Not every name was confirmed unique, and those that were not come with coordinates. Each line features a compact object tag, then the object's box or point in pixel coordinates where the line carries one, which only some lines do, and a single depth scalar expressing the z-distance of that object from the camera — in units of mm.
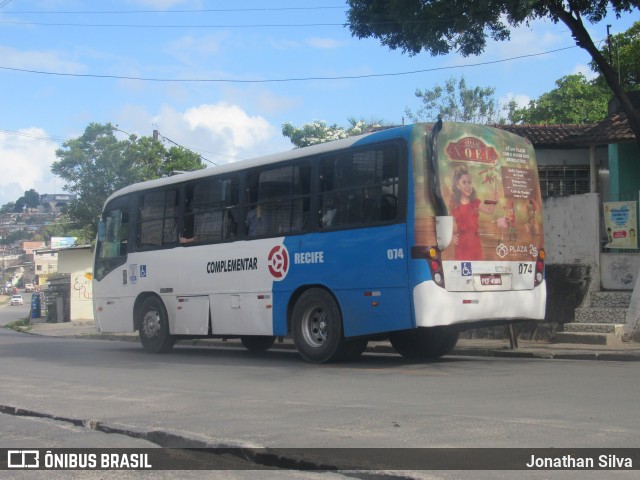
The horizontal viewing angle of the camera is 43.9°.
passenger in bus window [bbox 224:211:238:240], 13773
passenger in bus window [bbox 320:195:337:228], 11938
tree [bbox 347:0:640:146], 15289
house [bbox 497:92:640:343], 14398
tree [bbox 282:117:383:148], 41094
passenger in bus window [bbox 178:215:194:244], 14805
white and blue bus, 10906
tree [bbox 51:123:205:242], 42719
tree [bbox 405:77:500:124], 54656
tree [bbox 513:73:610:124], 41719
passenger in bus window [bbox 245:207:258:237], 13344
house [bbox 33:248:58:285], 115625
